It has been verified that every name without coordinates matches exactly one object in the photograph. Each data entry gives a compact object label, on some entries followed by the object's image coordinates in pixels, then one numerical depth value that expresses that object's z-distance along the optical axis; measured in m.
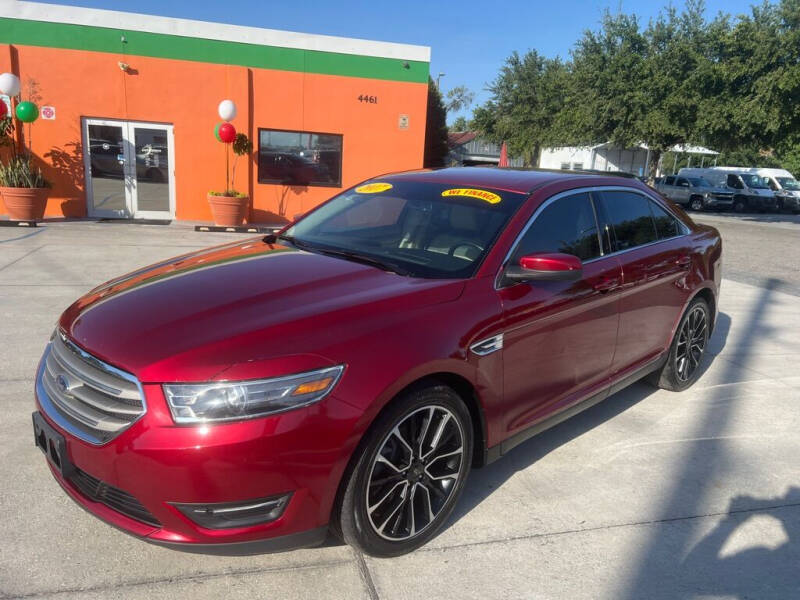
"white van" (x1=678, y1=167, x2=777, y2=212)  30.14
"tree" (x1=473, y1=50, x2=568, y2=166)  37.62
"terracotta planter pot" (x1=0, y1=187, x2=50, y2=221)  12.17
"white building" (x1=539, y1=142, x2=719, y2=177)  46.62
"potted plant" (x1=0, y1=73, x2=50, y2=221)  12.18
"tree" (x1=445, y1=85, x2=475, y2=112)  64.25
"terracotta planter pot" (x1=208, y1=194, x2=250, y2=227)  13.45
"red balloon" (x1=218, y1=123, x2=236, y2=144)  13.44
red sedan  2.22
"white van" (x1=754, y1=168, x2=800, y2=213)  30.55
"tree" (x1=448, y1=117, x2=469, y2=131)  85.50
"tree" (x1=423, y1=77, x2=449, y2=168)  38.19
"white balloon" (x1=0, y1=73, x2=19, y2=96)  12.06
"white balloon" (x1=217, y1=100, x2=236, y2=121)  13.54
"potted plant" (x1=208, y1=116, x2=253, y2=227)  13.45
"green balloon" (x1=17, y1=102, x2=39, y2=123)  12.30
